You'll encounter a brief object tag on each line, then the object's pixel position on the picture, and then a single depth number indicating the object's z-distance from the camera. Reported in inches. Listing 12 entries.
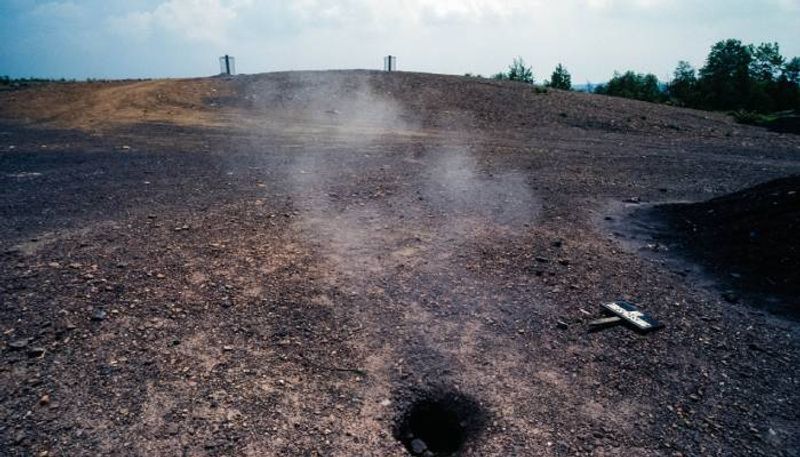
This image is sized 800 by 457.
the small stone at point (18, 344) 122.8
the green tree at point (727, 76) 1352.5
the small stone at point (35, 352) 120.4
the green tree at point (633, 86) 1491.1
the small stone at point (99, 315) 136.4
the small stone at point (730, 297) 160.6
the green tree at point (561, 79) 1293.1
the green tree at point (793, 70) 1640.0
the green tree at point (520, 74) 1397.6
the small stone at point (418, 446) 99.9
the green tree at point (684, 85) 1421.0
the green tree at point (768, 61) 1651.8
